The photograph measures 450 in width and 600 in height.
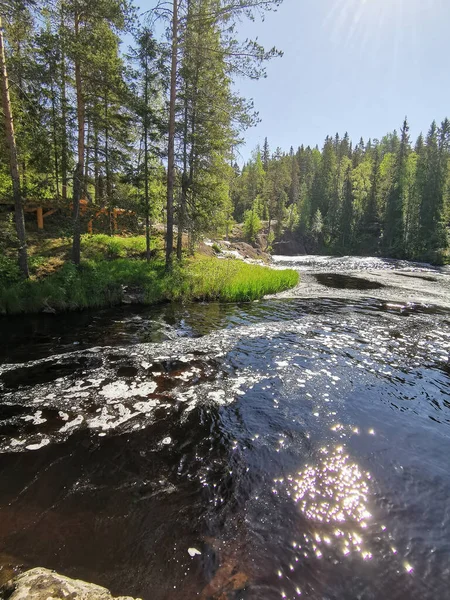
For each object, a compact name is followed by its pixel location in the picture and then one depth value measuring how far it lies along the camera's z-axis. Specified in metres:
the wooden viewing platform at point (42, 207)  18.38
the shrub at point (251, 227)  53.25
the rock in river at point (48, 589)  2.09
